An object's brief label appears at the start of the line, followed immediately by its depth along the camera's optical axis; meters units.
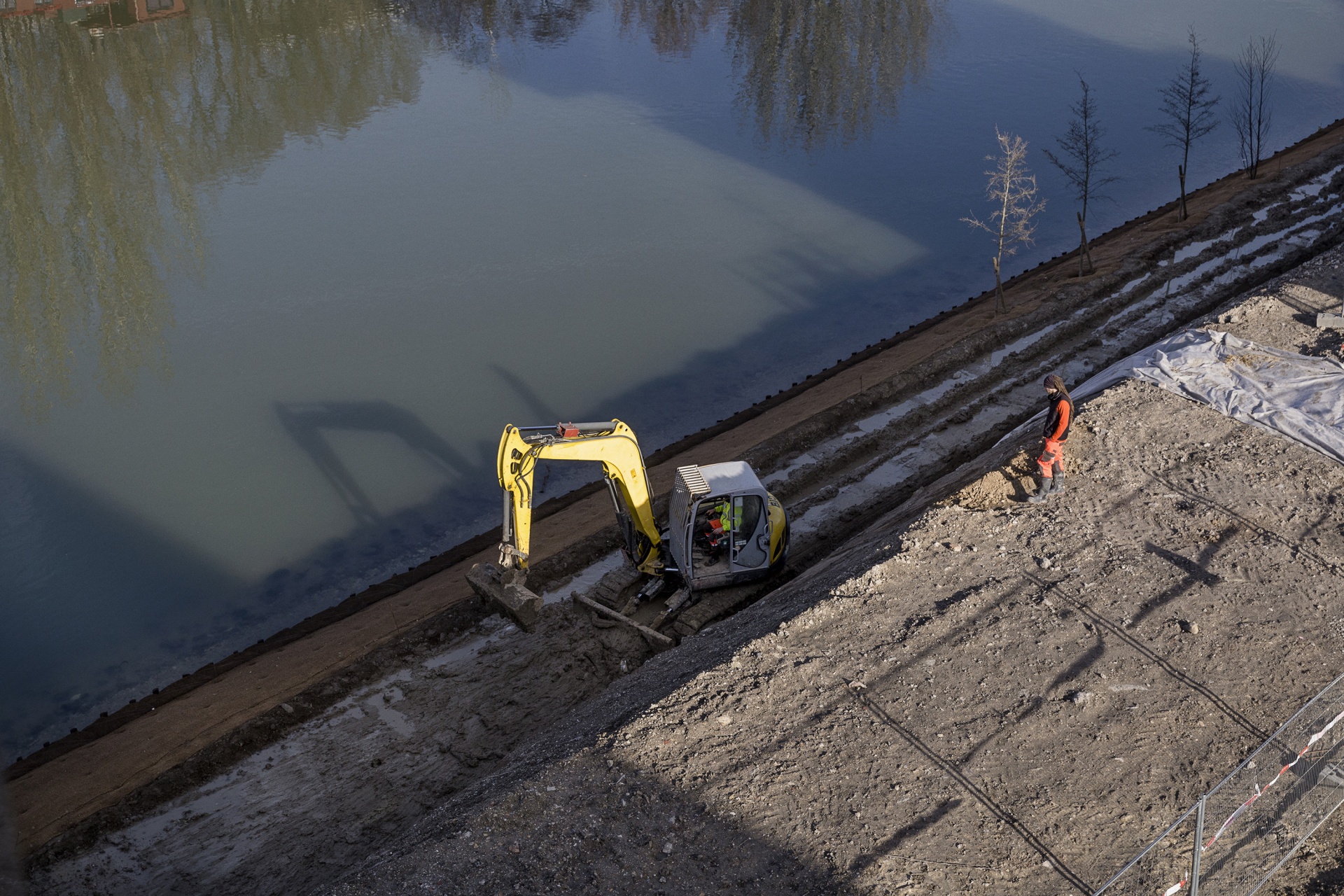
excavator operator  15.62
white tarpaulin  16.28
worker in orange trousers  14.62
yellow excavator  14.83
